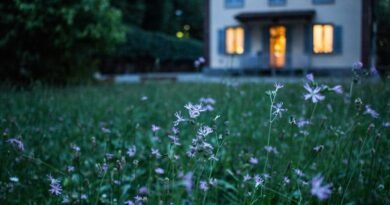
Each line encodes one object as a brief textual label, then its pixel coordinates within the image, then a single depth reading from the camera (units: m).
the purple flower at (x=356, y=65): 1.86
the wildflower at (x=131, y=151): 2.04
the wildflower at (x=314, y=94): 1.28
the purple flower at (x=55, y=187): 1.58
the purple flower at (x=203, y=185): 1.75
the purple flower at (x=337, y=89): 1.47
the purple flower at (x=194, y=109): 1.47
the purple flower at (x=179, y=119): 1.53
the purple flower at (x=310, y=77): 1.50
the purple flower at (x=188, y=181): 0.99
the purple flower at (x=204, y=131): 1.50
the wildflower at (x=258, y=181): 1.50
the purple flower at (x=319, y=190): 0.83
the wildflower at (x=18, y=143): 1.96
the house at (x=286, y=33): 20.70
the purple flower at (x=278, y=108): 1.55
